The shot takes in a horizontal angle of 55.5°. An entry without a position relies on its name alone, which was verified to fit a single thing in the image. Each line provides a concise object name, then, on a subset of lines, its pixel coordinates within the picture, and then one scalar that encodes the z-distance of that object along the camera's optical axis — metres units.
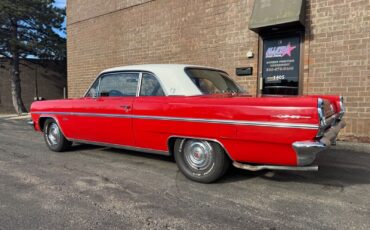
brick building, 7.71
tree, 19.11
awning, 8.01
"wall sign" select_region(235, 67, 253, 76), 9.41
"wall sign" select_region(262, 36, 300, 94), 8.68
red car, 3.64
